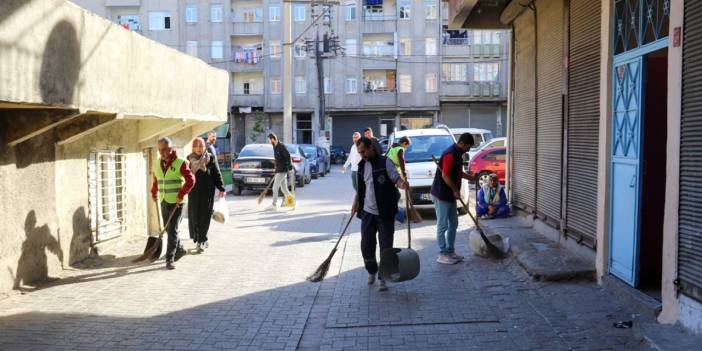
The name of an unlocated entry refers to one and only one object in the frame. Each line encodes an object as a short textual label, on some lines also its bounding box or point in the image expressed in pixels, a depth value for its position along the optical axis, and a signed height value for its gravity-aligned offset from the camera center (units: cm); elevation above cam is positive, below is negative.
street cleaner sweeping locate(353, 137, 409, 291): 744 -69
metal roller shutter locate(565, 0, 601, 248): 774 +18
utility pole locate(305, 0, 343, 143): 4538 +594
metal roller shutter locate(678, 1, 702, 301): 507 -22
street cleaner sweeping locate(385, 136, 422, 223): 1209 -38
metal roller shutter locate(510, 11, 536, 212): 1120 +29
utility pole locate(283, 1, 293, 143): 2864 +225
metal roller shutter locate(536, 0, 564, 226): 938 +40
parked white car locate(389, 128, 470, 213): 1427 -54
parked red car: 1978 -79
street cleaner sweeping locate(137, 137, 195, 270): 892 -68
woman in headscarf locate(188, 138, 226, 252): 1005 -90
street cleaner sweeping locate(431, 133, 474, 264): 853 -74
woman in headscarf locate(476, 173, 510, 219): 1233 -121
